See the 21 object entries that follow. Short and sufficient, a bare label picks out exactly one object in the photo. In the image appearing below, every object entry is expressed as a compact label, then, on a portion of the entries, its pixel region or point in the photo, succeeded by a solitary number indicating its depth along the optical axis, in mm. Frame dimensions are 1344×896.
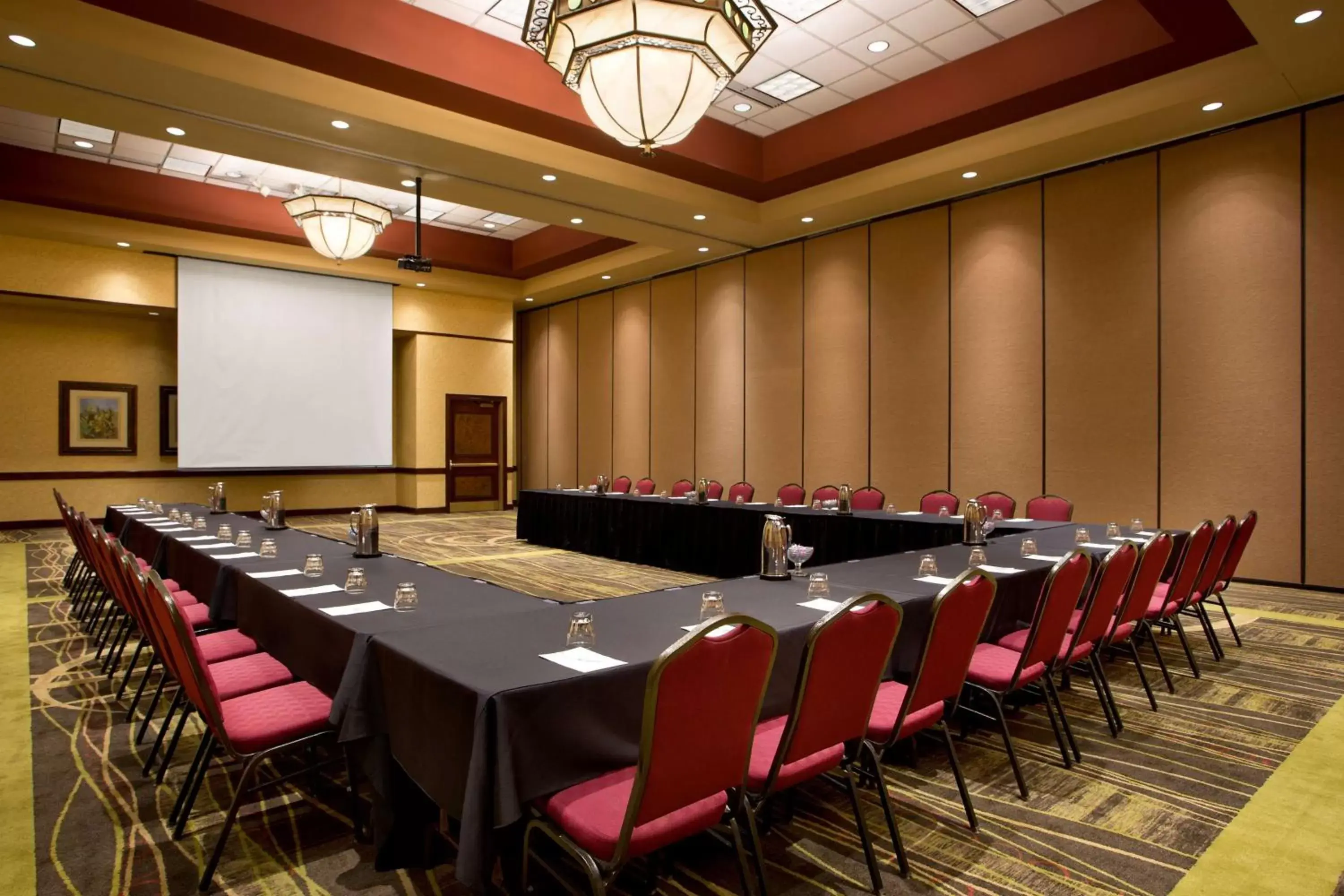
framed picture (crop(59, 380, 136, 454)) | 11406
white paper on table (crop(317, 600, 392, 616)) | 2758
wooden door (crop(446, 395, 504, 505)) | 13914
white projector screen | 11078
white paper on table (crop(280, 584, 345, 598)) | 3103
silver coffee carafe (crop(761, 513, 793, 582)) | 3422
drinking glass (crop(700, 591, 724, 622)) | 2729
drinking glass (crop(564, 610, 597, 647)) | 2305
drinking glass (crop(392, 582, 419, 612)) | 2799
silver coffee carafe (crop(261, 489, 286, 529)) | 5480
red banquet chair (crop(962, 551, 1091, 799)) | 2791
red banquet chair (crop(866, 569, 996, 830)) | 2322
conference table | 1843
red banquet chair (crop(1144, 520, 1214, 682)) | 4055
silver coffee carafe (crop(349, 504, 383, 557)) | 4062
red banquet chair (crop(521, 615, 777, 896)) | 1649
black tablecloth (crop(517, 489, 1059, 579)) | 6129
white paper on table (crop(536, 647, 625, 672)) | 2076
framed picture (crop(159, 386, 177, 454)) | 12141
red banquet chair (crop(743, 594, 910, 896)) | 1951
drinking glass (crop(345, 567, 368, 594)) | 3117
